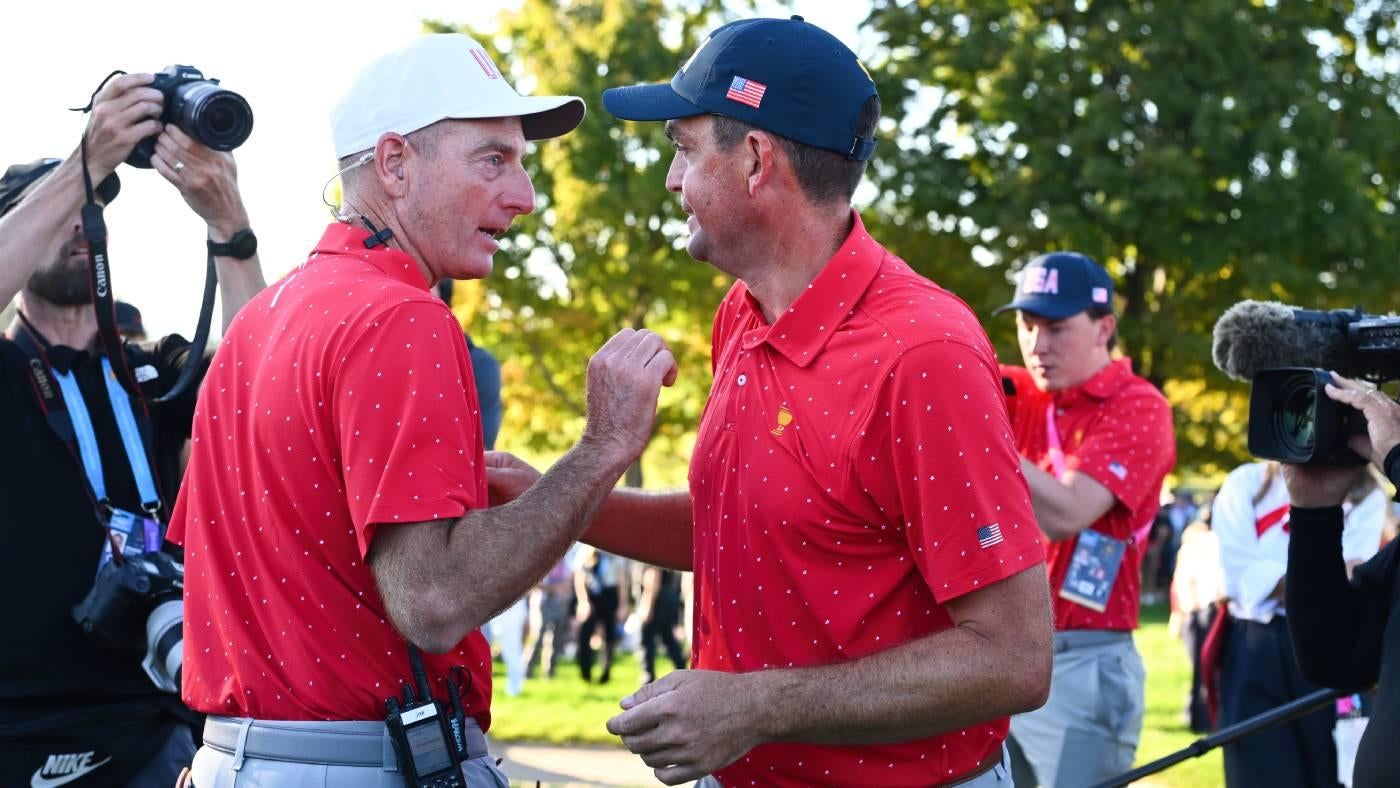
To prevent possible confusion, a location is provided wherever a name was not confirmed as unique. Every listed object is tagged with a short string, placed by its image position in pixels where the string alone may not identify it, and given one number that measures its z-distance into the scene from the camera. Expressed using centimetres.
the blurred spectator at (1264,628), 562
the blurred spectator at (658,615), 1677
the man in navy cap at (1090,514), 576
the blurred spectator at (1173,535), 3294
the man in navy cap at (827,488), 261
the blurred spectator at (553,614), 1891
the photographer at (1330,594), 375
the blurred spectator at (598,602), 1753
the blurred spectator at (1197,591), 720
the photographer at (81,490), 388
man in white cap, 254
